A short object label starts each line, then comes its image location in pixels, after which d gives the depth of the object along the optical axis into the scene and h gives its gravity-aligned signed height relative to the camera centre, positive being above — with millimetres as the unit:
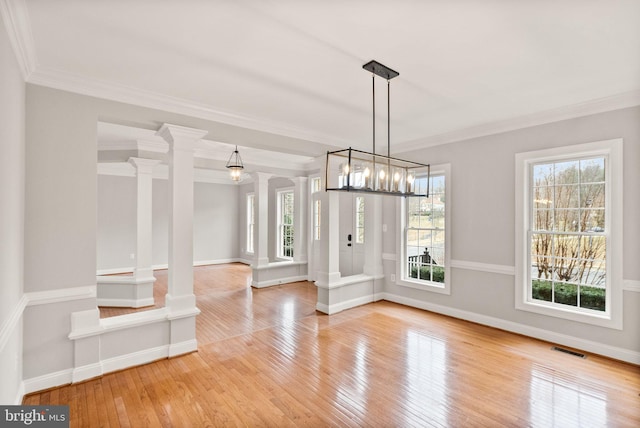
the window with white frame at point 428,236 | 4867 -365
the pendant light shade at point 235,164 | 5673 +985
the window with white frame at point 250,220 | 10188 -217
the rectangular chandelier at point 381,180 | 2695 +315
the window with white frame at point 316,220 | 7520 -169
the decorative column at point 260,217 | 6893 -82
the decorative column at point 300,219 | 7648 -137
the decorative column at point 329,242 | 5043 -464
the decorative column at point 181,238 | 3451 -283
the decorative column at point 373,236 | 5652 -410
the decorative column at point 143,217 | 5312 -65
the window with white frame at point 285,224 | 8469 -284
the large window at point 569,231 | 3451 -207
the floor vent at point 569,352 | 3410 -1531
